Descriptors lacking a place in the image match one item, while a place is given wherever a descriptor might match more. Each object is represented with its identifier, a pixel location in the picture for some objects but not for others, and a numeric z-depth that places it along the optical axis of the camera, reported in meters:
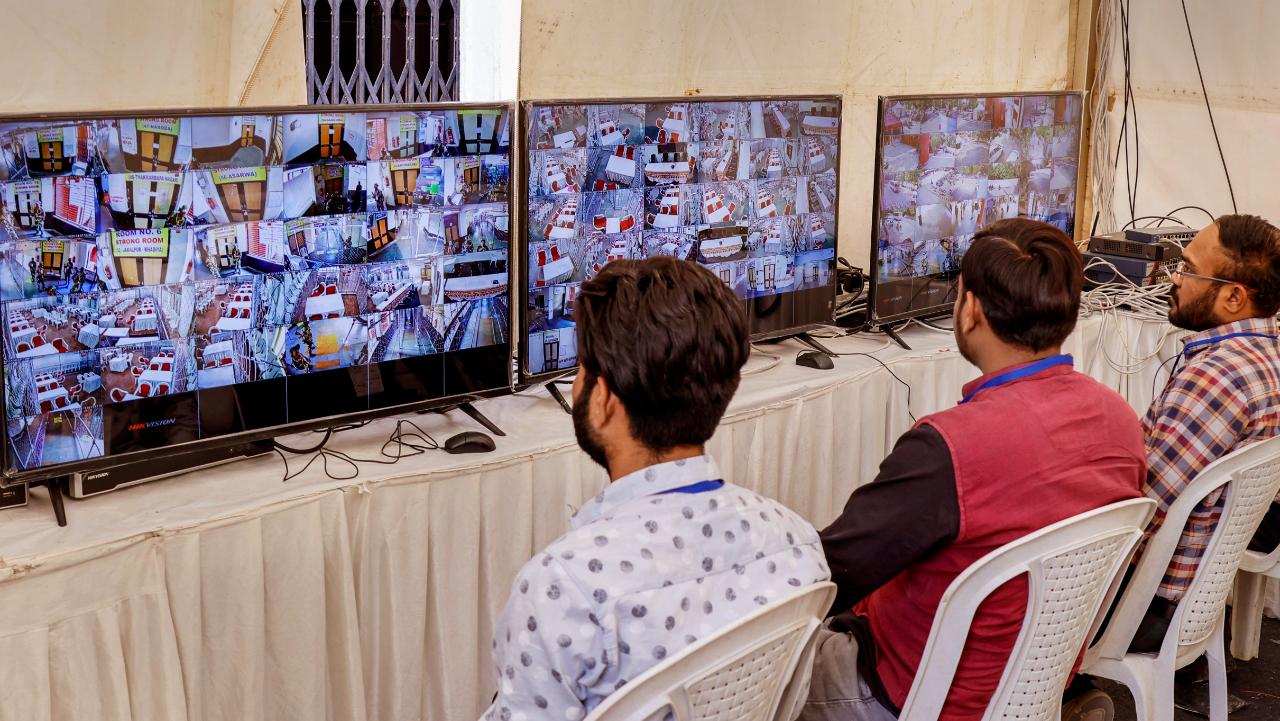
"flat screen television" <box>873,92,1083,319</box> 3.12
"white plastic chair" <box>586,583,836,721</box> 1.21
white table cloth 1.75
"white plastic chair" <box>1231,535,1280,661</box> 3.07
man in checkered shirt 2.16
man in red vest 1.66
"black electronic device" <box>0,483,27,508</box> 1.89
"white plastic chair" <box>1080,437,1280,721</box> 2.03
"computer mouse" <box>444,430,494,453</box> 2.24
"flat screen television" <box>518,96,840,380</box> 2.44
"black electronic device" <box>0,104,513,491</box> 1.81
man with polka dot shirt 1.21
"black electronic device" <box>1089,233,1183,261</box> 3.69
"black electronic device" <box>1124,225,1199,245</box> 3.78
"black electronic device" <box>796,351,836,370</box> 2.93
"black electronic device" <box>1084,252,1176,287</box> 3.68
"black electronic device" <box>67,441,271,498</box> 1.95
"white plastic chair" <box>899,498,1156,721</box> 1.59
